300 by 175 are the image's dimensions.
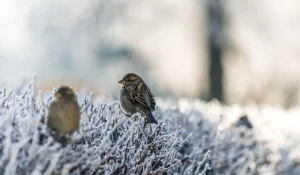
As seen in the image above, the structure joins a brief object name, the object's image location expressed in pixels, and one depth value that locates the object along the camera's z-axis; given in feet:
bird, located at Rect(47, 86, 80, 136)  22.02
